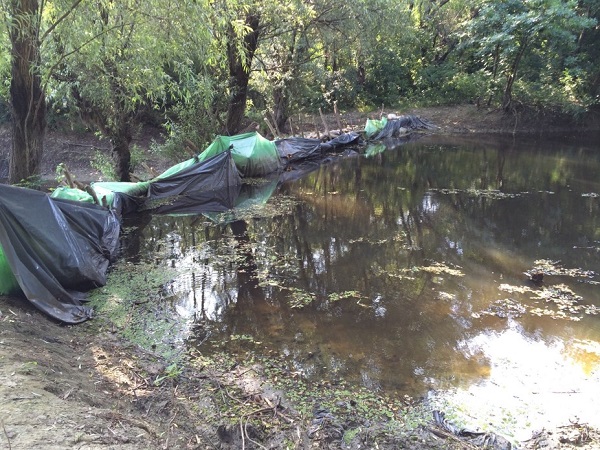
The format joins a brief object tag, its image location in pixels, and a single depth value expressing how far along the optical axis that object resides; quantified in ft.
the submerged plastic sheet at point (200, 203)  25.63
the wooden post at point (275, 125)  43.77
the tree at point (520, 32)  46.11
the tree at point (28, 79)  13.80
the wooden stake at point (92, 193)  19.06
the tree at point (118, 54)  15.10
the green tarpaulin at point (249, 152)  29.81
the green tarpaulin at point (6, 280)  11.76
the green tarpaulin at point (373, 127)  52.26
